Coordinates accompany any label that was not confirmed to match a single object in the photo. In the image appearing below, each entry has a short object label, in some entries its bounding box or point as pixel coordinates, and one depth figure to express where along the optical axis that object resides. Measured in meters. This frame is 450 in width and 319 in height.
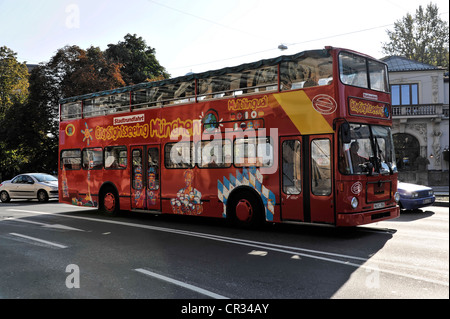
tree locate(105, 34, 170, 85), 38.56
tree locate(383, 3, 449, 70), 46.94
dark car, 12.79
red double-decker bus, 8.35
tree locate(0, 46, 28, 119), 38.44
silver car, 20.80
